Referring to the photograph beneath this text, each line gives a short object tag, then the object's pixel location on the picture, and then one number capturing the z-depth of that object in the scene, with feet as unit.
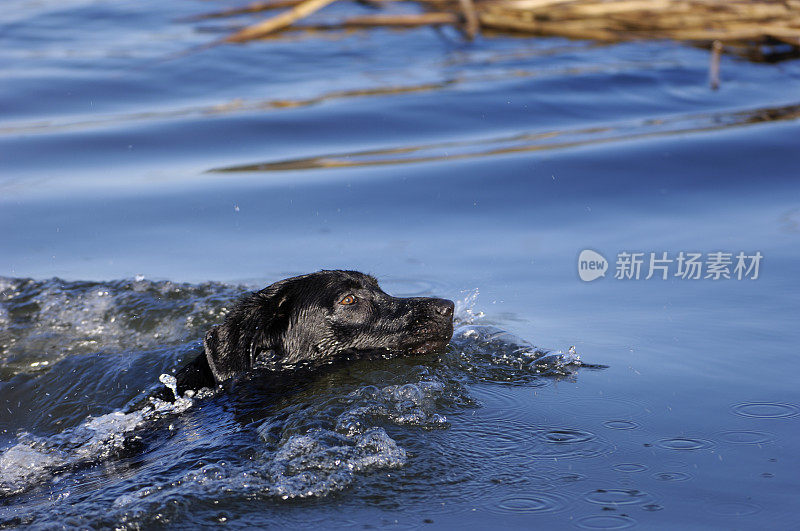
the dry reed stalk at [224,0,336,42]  49.37
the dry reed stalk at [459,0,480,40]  52.49
